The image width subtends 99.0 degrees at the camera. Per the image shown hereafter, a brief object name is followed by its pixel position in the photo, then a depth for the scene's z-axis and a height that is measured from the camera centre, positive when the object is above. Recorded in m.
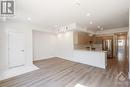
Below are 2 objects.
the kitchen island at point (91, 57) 2.85 -0.84
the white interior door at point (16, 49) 2.85 -0.31
